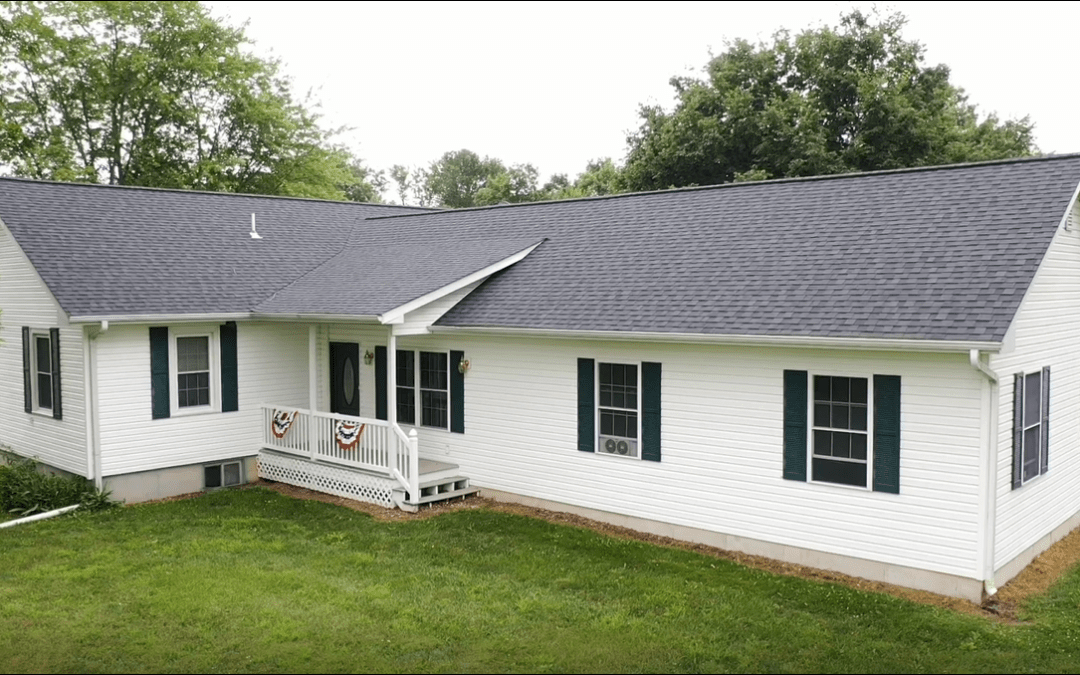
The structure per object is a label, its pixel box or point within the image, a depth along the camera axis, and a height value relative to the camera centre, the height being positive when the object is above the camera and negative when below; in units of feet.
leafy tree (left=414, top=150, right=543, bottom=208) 210.59 +32.90
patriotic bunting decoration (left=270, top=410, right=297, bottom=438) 48.62 -6.20
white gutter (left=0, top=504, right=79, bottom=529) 40.65 -9.61
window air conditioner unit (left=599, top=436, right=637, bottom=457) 39.63 -6.29
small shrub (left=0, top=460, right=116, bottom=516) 43.65 -9.03
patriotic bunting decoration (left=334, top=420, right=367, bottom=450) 45.09 -6.40
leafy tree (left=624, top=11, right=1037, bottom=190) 98.89 +22.43
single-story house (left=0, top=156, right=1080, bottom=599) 31.89 -2.21
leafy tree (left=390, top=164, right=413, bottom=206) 241.72 +36.25
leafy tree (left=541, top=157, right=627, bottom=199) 116.63 +19.04
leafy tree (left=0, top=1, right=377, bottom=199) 107.24 +25.96
